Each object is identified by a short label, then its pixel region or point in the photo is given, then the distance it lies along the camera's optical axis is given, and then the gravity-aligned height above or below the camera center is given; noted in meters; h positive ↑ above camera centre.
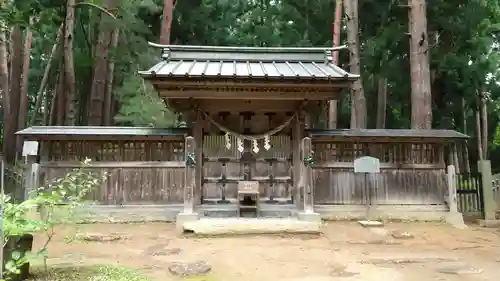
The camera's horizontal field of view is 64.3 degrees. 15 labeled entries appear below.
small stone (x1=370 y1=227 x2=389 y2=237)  8.19 -1.00
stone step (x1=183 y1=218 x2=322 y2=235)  7.96 -0.89
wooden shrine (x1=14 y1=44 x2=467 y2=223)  9.29 +0.71
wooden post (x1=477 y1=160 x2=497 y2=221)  10.00 -0.21
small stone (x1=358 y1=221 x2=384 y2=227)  8.76 -0.90
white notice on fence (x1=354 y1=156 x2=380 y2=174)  9.31 +0.42
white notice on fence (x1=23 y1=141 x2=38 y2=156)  9.28 +0.78
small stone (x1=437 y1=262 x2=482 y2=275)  5.69 -1.24
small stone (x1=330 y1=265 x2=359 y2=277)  5.50 -1.26
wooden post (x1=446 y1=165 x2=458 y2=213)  9.58 -0.16
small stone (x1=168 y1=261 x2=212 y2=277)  5.46 -1.22
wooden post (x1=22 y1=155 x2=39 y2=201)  9.12 +0.17
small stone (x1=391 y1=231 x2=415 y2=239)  8.01 -1.05
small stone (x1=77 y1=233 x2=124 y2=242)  7.59 -1.06
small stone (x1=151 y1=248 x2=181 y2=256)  6.68 -1.19
